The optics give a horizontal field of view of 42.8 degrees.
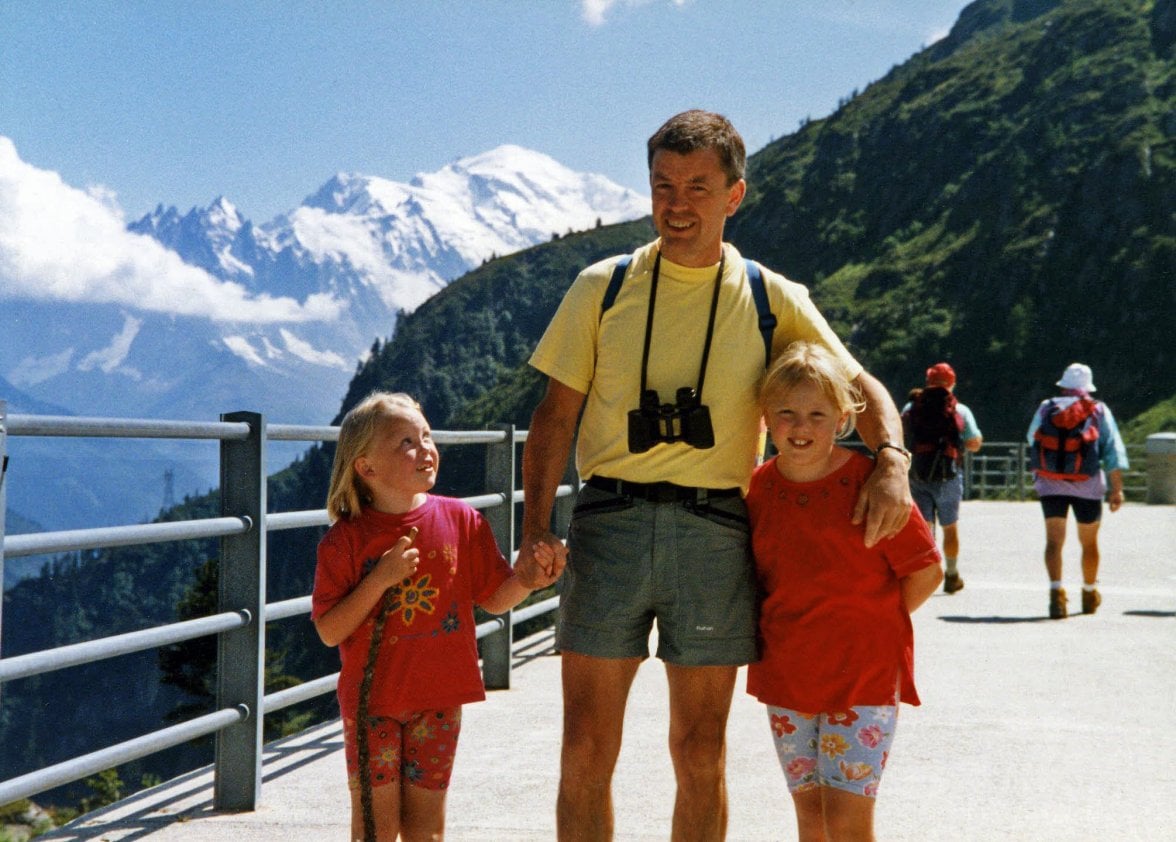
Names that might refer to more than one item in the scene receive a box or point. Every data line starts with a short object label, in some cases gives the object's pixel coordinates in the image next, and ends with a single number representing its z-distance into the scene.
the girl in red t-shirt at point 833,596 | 3.34
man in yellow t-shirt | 3.39
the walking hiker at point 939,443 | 11.01
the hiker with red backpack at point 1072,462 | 9.92
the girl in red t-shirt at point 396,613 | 3.29
